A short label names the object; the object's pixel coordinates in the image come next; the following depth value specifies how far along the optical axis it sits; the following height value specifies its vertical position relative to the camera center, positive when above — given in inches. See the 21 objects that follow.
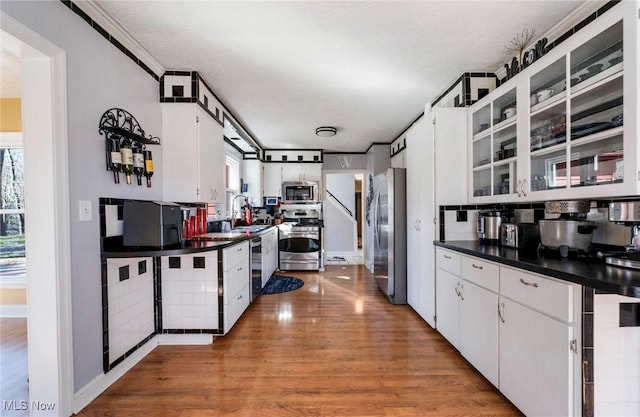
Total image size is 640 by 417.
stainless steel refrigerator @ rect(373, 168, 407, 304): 133.2 -15.2
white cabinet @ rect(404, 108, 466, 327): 103.4 +6.8
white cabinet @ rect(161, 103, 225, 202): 102.8 +21.0
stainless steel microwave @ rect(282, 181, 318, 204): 216.7 +10.9
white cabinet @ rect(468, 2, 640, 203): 52.2 +19.7
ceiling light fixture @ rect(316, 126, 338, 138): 166.7 +45.3
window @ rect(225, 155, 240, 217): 183.8 +19.2
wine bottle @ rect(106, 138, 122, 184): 75.1 +14.2
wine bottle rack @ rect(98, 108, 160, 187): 75.2 +18.8
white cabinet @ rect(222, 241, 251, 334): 98.1 -29.5
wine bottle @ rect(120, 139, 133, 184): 78.2 +14.4
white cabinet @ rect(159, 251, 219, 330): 96.5 -28.7
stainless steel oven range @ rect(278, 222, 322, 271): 208.7 -31.1
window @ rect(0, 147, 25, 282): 120.0 +1.2
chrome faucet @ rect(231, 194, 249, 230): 183.3 -3.0
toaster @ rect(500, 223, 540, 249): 79.0 -9.3
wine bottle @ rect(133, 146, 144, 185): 84.5 +14.0
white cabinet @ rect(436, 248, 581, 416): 49.4 -28.7
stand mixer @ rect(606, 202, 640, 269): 54.9 -4.7
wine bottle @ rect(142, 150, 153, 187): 90.5 +14.4
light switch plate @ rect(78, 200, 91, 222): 65.9 -0.5
